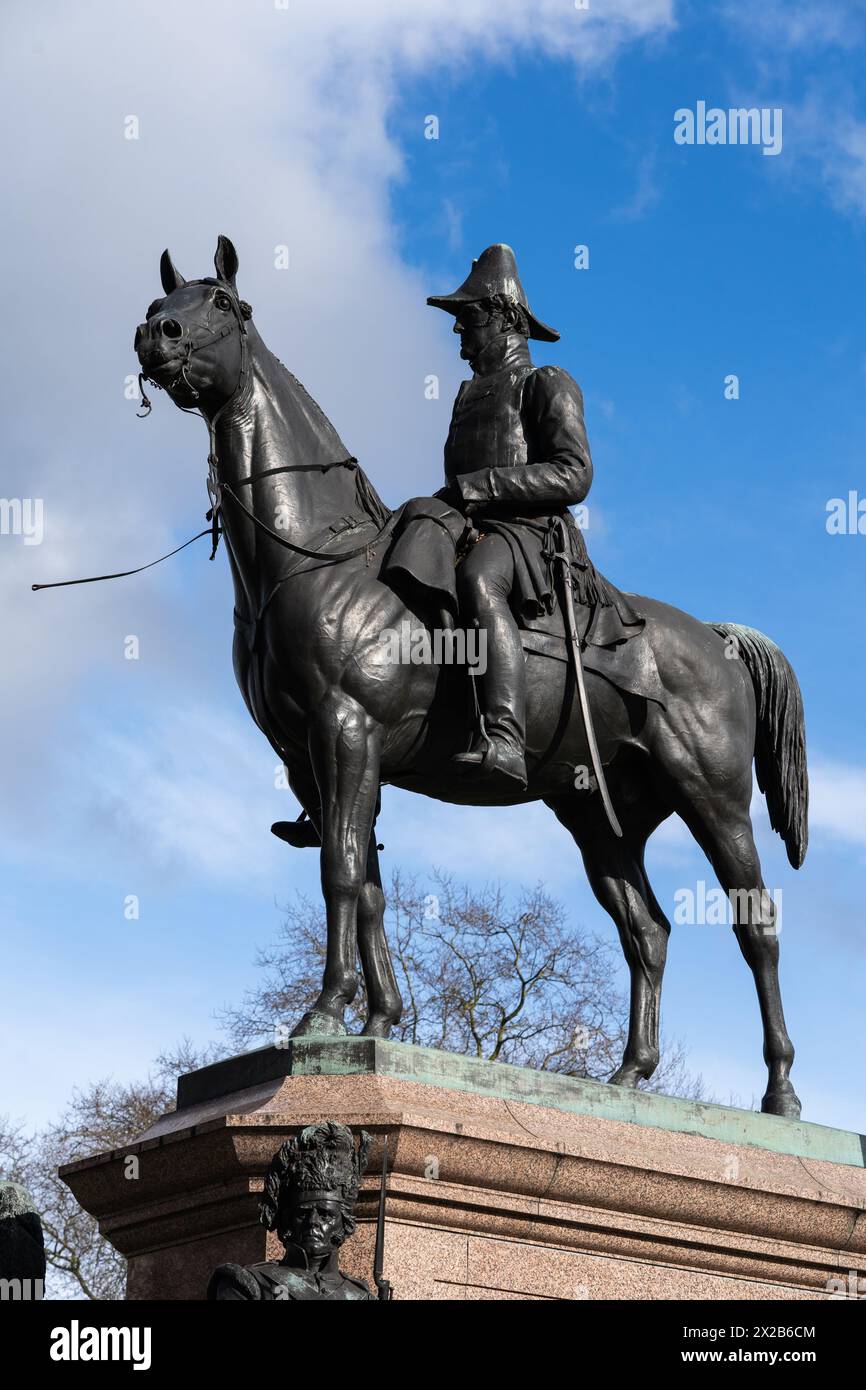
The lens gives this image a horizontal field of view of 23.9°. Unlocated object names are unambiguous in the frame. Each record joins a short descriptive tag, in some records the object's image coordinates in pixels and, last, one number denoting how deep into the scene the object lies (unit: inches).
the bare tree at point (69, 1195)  1107.9
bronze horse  370.3
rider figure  381.1
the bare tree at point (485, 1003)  1149.1
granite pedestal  326.6
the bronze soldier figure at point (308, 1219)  262.8
